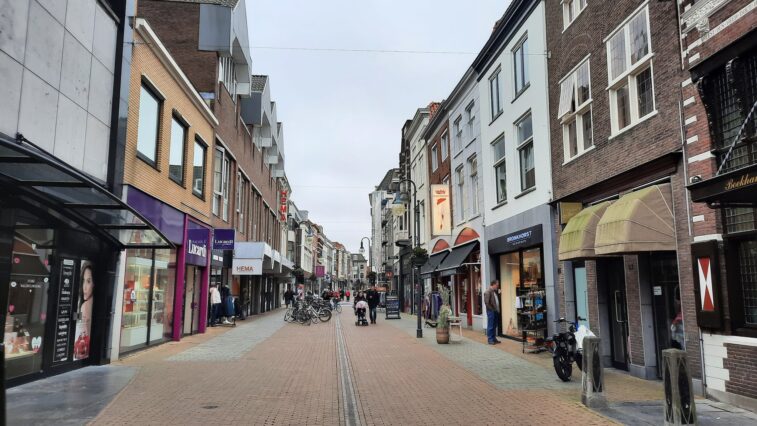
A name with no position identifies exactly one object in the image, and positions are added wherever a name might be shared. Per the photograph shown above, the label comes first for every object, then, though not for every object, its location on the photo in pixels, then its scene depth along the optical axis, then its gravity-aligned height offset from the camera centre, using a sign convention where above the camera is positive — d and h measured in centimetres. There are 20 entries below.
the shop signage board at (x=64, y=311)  983 -40
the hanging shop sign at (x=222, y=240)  1988 +181
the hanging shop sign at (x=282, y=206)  4672 +721
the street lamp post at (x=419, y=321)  1790 -109
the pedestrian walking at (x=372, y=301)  2606 -59
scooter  947 -111
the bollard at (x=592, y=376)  739 -121
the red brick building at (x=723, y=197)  741 +129
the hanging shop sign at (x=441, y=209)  2422 +359
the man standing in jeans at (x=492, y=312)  1525 -66
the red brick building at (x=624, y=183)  907 +213
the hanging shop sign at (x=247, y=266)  2361 +102
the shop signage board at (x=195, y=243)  1681 +147
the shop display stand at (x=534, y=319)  1387 -80
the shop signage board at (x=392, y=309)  2936 -113
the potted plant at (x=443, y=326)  1562 -111
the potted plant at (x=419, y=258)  1915 +110
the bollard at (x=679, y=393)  601 -118
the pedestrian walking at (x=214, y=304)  2128 -60
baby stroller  2433 -104
